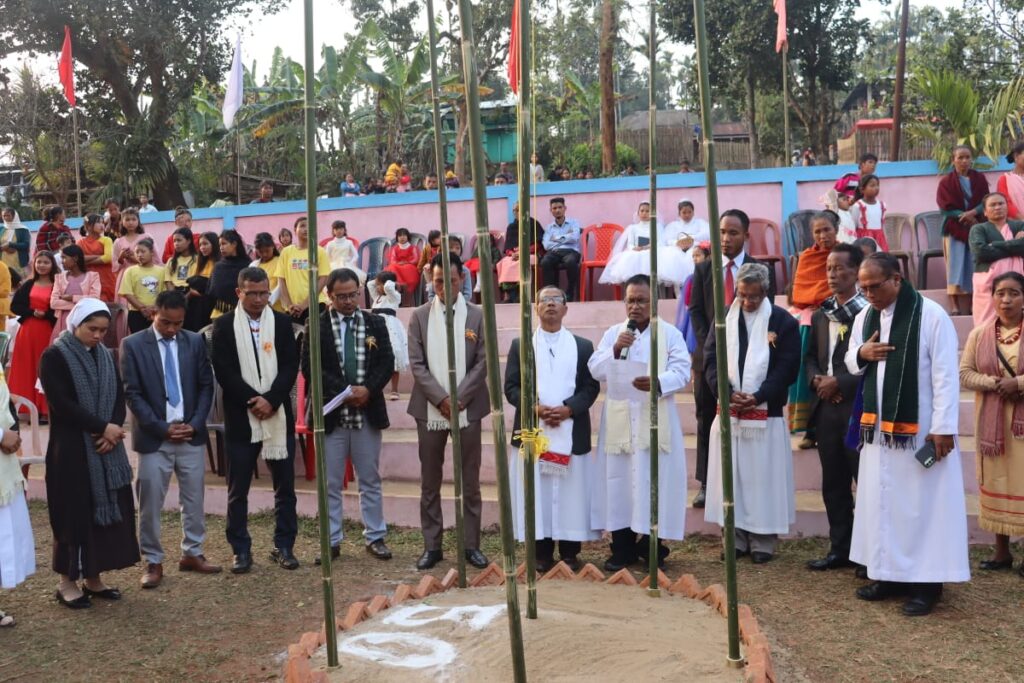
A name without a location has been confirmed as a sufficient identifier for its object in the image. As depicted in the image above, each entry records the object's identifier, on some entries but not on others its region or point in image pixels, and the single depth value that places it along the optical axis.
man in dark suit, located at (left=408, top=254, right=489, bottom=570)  6.28
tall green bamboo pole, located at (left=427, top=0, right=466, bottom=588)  4.24
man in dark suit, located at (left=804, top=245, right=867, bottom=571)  5.80
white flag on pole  10.80
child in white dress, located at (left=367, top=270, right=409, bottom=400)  9.80
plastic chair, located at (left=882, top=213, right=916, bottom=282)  10.65
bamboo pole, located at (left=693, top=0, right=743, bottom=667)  3.62
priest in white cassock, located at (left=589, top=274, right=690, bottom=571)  6.02
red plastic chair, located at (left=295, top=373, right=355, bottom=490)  7.67
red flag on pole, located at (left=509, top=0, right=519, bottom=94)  4.33
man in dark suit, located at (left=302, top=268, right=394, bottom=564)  6.43
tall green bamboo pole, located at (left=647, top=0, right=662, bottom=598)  4.51
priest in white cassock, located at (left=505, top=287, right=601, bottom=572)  6.05
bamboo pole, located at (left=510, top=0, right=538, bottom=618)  3.56
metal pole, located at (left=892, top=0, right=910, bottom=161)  12.74
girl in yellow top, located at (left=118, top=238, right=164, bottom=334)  9.39
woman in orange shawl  6.80
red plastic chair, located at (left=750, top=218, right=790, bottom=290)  10.80
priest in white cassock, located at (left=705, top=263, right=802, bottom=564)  6.02
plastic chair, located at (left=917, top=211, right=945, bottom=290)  10.41
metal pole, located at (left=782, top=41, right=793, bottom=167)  13.10
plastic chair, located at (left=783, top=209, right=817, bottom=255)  10.34
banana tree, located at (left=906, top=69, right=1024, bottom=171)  10.57
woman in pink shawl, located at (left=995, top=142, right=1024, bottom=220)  8.05
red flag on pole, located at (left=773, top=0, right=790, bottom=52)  13.01
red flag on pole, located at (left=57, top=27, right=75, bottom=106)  16.47
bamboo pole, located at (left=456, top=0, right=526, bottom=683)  3.17
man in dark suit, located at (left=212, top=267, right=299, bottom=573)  6.37
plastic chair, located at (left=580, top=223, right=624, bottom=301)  11.51
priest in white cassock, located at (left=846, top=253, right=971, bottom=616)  5.08
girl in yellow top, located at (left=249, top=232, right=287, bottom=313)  8.67
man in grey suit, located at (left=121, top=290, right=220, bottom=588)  6.15
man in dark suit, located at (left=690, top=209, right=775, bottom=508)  6.57
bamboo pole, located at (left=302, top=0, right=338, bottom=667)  3.63
